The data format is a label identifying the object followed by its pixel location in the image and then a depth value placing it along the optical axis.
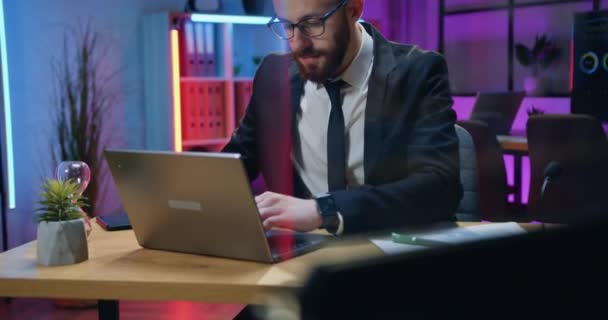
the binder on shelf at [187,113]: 4.47
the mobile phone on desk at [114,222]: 1.63
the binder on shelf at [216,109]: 4.61
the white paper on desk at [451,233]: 1.34
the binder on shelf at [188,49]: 4.45
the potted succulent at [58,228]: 1.28
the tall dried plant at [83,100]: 3.88
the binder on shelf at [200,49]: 4.50
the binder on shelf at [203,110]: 4.54
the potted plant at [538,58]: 5.84
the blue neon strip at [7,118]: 3.64
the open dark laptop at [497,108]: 4.63
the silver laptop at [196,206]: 1.18
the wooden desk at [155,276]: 1.16
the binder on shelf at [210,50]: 4.55
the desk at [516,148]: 4.11
